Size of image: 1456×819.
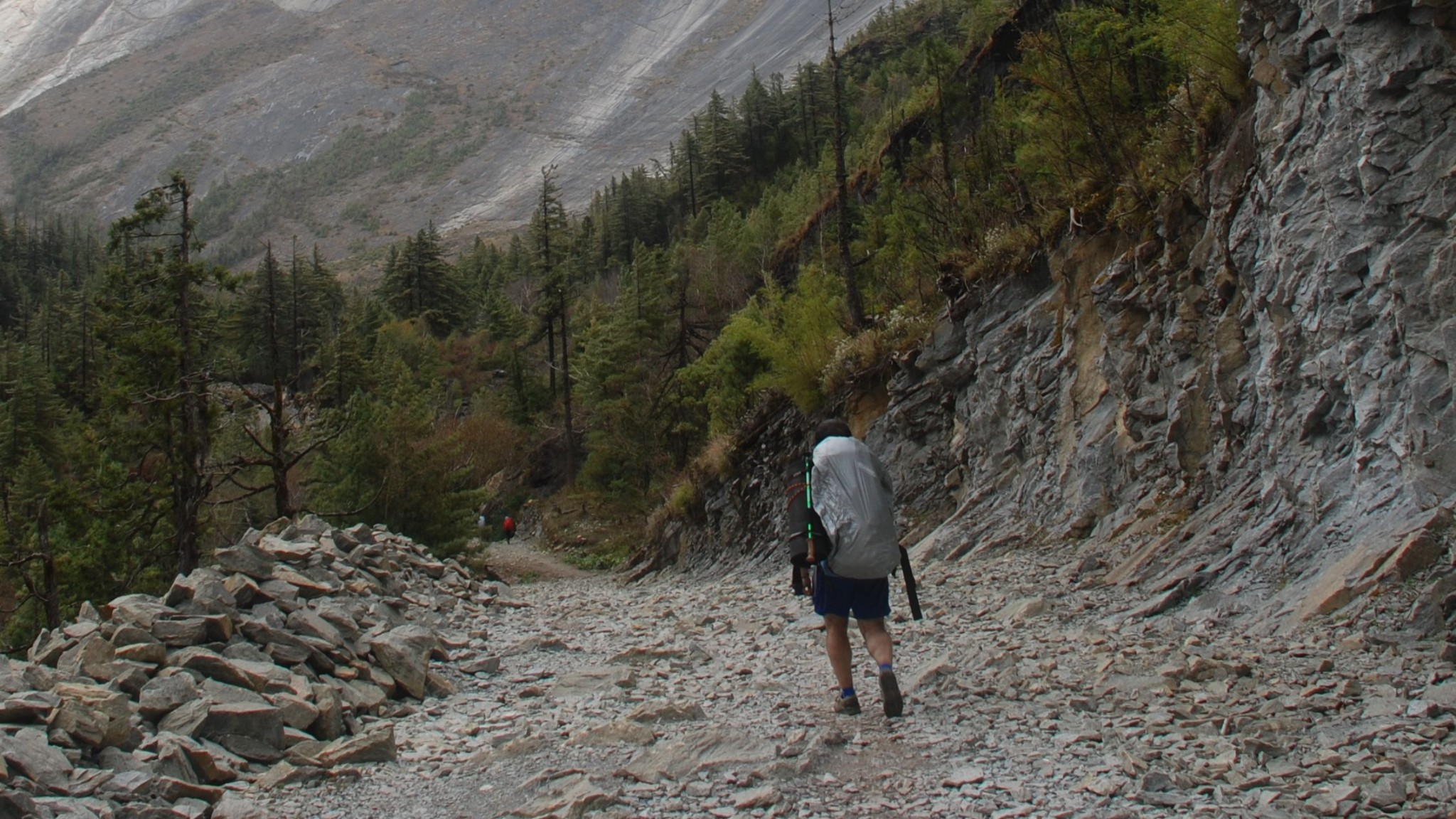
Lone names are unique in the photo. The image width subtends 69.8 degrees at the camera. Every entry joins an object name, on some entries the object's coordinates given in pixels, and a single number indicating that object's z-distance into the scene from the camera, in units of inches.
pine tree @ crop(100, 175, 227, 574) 747.4
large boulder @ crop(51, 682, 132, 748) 210.2
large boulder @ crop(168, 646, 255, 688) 263.0
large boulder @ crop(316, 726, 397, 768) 224.2
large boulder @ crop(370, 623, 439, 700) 309.3
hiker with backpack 226.8
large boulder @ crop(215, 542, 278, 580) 365.1
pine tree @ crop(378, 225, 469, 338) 2674.7
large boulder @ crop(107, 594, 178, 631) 284.5
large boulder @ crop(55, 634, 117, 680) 252.8
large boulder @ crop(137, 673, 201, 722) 235.9
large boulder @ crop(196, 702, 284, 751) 232.4
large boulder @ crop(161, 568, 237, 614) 299.9
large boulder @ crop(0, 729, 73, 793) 189.2
